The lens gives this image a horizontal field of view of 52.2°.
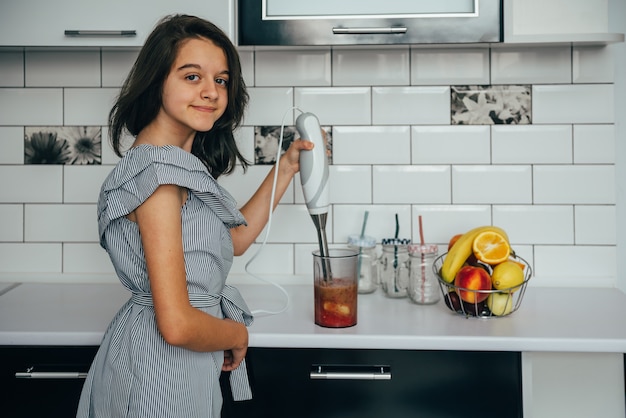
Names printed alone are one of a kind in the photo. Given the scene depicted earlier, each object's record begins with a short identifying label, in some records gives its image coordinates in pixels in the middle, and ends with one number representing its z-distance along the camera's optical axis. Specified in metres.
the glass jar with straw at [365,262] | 1.72
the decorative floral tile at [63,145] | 1.89
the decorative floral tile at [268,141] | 1.86
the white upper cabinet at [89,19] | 1.53
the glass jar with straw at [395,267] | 1.66
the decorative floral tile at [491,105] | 1.81
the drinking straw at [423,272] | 1.58
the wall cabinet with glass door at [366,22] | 1.49
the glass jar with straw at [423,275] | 1.58
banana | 1.48
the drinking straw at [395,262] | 1.65
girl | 1.07
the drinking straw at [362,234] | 1.72
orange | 1.47
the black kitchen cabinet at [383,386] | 1.31
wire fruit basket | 1.41
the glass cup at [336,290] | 1.36
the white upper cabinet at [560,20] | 1.52
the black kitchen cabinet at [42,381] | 1.36
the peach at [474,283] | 1.41
